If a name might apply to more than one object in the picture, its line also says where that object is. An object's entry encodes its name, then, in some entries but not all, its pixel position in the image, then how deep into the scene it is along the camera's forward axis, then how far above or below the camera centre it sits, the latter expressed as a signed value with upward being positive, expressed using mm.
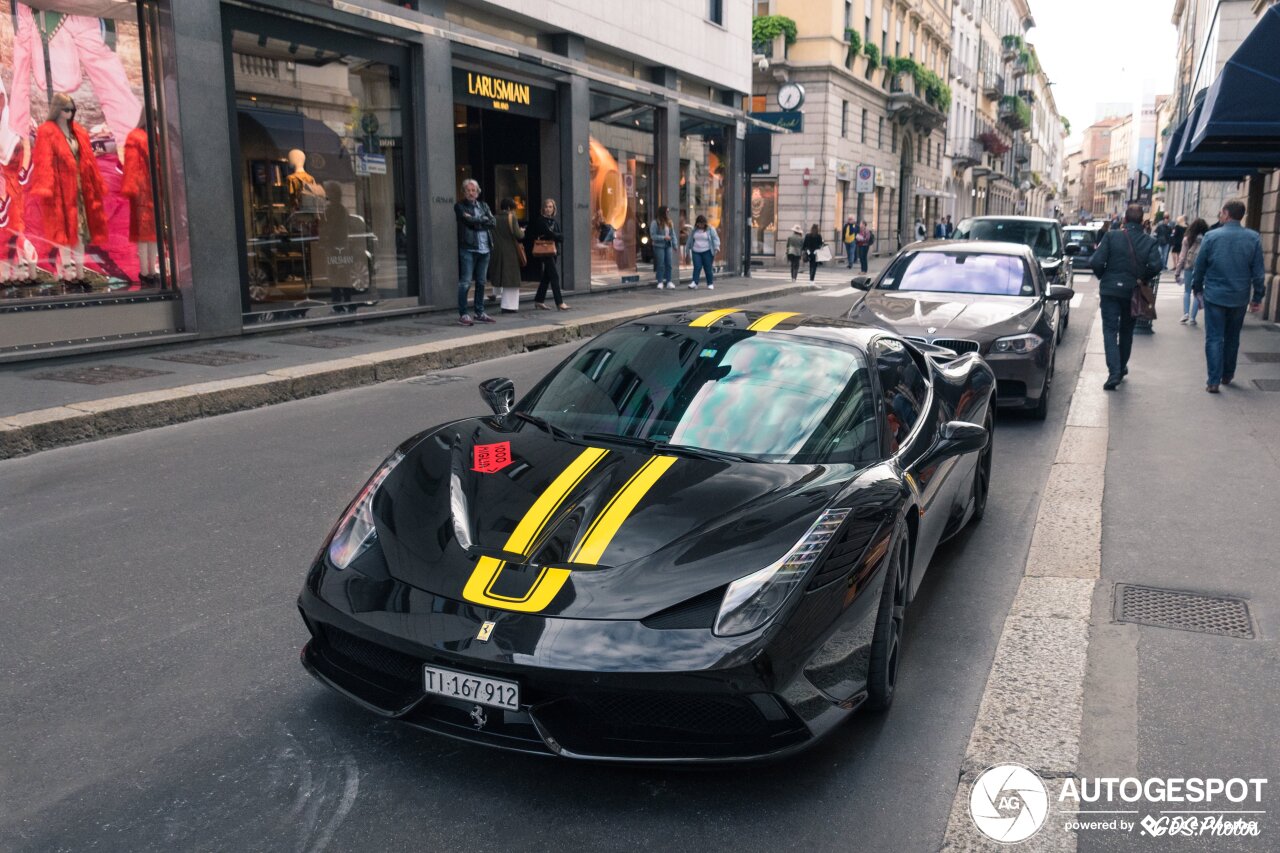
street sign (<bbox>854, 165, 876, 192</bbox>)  36656 +1774
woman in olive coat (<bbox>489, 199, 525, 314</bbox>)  15930 -283
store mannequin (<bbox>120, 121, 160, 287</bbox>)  11664 +365
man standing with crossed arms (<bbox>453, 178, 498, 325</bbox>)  14816 -80
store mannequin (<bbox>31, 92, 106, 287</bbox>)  10969 +493
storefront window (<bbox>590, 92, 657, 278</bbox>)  21500 +1022
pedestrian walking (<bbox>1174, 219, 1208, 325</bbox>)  17609 -917
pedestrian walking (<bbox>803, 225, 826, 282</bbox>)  29078 -408
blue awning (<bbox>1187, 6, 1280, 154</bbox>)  12289 +1631
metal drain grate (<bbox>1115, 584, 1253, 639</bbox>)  4391 -1595
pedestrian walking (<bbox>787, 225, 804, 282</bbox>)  28766 -455
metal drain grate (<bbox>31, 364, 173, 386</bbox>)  9453 -1252
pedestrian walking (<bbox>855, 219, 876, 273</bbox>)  35969 -346
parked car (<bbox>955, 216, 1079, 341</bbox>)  16500 -63
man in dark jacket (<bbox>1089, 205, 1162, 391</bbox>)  10555 -442
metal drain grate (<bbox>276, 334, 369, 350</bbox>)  12327 -1252
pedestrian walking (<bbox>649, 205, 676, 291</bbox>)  22750 -291
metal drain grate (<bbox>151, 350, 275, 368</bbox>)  10703 -1246
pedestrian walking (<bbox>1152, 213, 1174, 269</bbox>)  29547 -80
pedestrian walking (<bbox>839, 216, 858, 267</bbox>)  36719 -184
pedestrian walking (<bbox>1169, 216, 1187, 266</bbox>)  28766 -160
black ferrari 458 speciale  2820 -940
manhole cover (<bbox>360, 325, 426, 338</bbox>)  13594 -1246
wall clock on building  35862 +4502
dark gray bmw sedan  8883 -660
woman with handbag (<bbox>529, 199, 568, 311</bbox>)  17391 -193
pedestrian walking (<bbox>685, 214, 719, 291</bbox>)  23828 -324
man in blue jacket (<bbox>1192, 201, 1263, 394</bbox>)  10250 -475
